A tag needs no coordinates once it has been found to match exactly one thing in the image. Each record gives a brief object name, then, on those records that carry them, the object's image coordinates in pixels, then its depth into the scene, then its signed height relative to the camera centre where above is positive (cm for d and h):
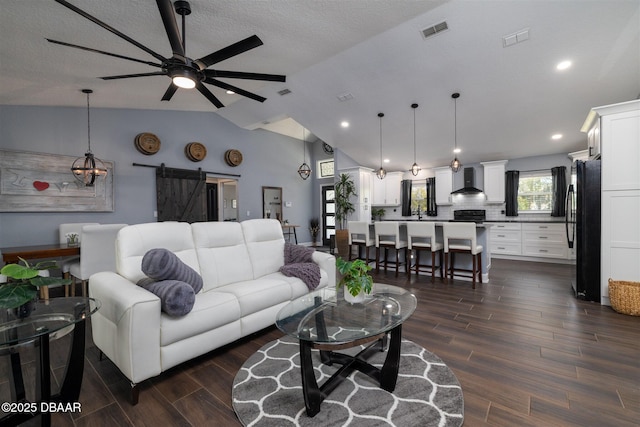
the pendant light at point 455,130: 479 +165
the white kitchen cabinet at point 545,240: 571 -72
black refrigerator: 330 -28
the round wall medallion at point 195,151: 622 +137
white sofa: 175 -73
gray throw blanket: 303 -66
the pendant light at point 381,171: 571 +78
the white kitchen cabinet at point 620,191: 302 +18
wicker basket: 291 -98
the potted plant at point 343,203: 743 +16
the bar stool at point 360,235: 525 -52
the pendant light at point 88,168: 449 +74
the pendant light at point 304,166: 763 +121
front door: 924 -14
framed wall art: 411 +41
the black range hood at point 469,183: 690 +64
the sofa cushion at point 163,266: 206 -43
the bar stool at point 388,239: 490 -57
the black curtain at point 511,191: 649 +38
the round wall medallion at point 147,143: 546 +138
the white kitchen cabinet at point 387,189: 807 +58
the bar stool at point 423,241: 448 -58
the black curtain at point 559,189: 595 +39
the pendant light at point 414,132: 518 +171
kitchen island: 448 -77
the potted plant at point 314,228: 926 -64
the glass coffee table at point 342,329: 159 -77
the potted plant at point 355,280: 209 -55
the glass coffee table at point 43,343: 136 -71
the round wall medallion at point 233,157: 698 +137
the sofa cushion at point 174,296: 190 -60
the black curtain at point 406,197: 791 +33
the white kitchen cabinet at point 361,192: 754 +46
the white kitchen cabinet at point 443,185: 728 +62
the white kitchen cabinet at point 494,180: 658 +67
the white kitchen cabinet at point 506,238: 620 -72
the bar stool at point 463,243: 415 -57
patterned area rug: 156 -121
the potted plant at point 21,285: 129 -37
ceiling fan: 203 +130
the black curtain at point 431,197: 752 +31
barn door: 591 +36
